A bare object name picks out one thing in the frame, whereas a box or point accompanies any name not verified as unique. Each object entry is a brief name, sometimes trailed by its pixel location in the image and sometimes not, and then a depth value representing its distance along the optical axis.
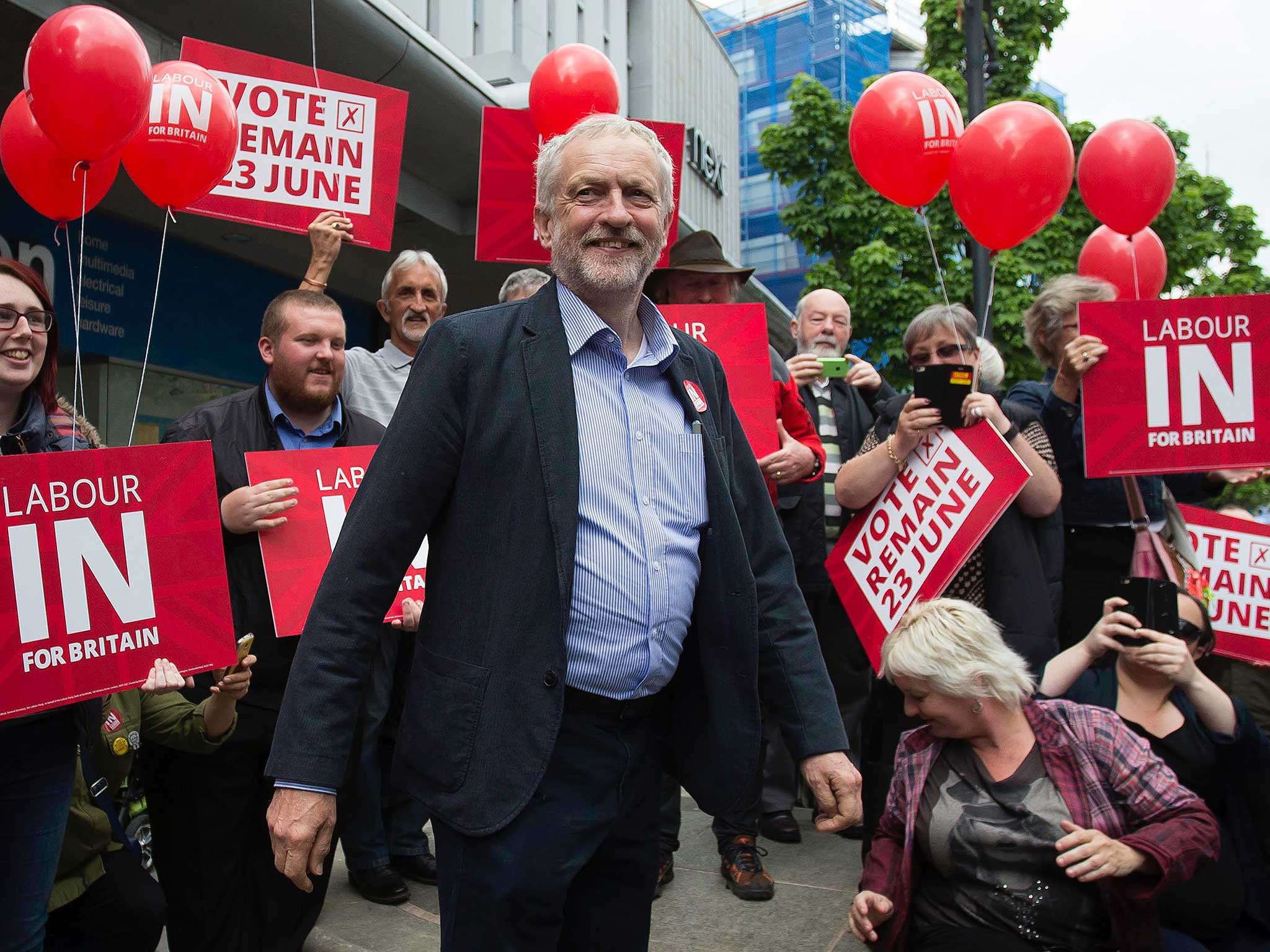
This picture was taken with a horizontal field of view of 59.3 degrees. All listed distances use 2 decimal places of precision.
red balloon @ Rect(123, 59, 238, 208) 3.79
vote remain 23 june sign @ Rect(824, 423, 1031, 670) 3.61
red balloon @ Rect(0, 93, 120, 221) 3.72
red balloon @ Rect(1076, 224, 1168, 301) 5.54
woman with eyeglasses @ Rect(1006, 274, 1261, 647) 4.05
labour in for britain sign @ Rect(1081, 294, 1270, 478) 3.81
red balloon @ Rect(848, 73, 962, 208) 4.52
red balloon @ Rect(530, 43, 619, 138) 4.52
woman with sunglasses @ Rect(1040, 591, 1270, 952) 2.90
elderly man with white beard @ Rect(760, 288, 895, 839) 4.30
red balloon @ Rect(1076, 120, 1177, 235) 4.60
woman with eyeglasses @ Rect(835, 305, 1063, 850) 3.61
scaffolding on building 43.06
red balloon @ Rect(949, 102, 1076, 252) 4.29
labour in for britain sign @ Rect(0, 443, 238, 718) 2.47
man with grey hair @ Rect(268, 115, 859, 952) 1.81
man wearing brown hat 3.81
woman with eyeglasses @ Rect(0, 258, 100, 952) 2.40
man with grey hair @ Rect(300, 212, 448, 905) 3.80
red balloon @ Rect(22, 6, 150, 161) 3.30
